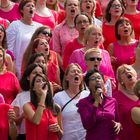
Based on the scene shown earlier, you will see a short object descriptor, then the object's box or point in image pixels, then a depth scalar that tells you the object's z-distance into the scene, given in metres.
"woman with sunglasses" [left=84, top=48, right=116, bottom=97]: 19.09
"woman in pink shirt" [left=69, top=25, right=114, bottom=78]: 19.98
